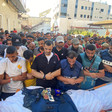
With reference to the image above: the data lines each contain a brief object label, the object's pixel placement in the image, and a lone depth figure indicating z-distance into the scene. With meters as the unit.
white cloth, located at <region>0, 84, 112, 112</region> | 1.98
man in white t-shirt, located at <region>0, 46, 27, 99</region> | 2.36
